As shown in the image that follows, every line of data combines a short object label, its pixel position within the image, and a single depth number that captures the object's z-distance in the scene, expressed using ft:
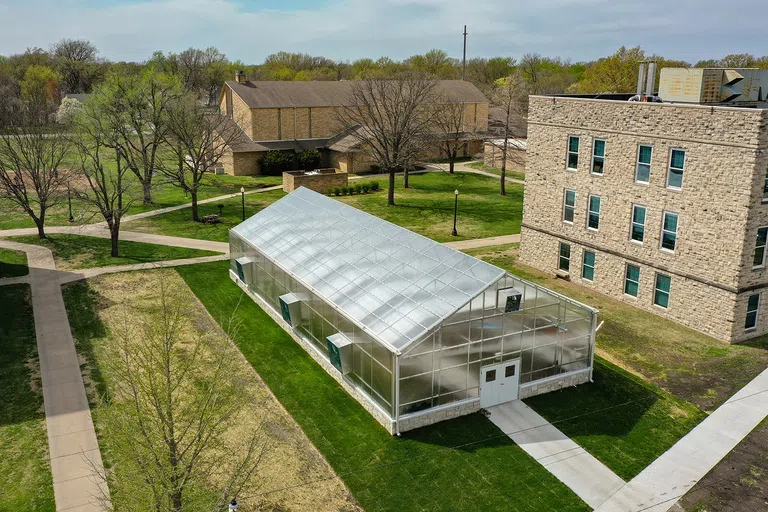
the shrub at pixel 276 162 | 205.57
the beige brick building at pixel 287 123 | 206.69
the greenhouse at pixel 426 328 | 64.13
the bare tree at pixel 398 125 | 163.73
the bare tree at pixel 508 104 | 177.45
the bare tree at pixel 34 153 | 131.75
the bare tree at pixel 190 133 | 150.41
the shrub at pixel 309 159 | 208.13
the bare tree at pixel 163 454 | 41.19
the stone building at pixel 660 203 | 81.30
